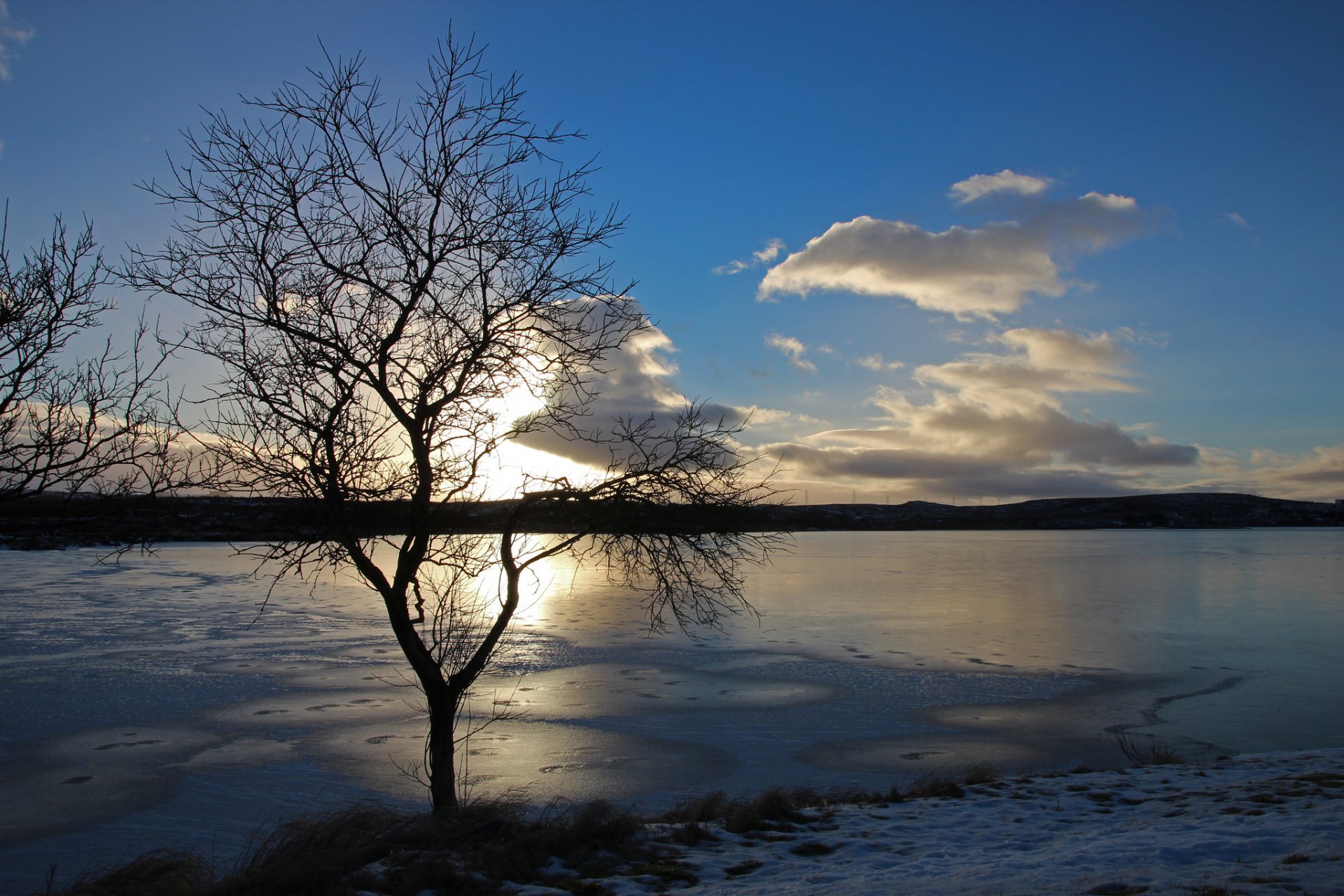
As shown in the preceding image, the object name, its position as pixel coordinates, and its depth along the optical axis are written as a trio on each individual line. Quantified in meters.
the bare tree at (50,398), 6.28
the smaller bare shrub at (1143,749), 11.95
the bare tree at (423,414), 7.63
